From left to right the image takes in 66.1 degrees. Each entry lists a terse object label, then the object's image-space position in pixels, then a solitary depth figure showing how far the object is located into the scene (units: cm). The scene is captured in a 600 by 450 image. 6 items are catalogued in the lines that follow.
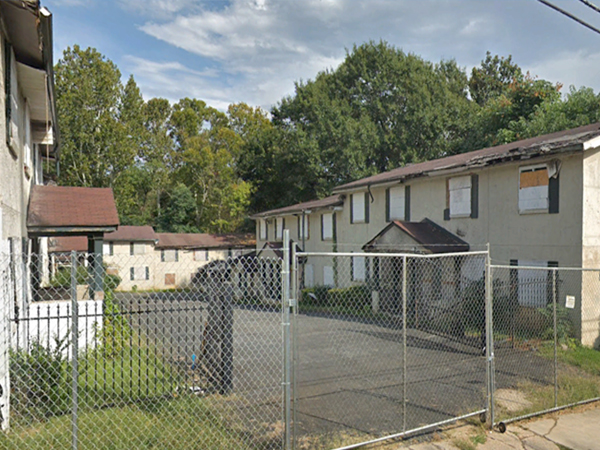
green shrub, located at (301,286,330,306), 1950
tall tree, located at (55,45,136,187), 3027
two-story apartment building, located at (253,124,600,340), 1169
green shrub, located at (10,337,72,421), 589
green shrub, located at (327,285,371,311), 1731
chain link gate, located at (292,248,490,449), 591
